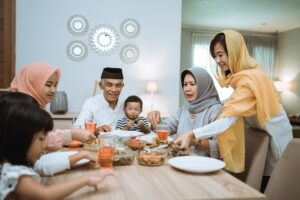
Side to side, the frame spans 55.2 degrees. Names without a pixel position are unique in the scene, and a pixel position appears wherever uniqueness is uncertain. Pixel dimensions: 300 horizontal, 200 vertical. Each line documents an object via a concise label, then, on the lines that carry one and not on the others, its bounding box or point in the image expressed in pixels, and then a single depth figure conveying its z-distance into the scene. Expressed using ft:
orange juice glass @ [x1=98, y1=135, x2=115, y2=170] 4.33
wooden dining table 3.36
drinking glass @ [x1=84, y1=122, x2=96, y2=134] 6.34
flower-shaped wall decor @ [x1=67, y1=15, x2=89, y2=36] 13.99
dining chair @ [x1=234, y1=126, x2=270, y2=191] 5.73
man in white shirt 9.52
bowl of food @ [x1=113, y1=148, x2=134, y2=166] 4.52
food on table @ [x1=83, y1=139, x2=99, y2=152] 5.18
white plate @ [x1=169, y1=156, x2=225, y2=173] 4.13
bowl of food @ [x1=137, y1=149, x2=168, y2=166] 4.55
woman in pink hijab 5.64
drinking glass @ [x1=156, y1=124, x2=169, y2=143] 5.90
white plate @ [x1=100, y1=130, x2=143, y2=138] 6.21
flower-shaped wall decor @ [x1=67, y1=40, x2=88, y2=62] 14.06
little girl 3.07
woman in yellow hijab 5.70
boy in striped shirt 8.48
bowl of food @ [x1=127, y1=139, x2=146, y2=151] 5.32
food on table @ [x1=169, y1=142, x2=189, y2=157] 5.19
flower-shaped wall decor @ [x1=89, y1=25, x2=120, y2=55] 14.30
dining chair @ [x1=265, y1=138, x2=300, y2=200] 4.55
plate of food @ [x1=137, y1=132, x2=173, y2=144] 6.20
